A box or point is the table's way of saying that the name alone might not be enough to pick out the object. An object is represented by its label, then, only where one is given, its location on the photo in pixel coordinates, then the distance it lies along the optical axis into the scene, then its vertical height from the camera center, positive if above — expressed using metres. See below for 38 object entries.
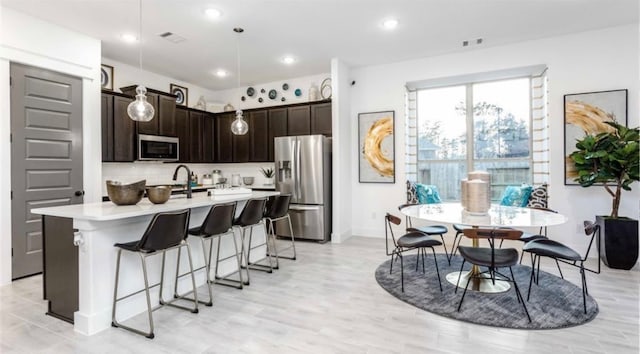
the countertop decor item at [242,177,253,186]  6.42 -0.07
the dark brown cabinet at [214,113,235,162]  6.43 +0.82
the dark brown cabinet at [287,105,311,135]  5.62 +1.03
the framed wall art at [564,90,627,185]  3.98 +0.77
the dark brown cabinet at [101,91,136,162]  4.47 +0.72
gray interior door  3.44 +0.33
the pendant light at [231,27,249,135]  4.08 +0.67
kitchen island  2.32 -0.62
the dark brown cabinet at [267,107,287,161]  5.85 +0.99
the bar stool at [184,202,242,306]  2.84 -0.42
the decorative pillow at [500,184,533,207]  4.12 -0.27
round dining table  2.59 -0.38
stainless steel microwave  4.90 +0.50
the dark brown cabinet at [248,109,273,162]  6.06 +0.82
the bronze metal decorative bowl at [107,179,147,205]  2.60 -0.11
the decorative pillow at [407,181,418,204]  4.82 -0.27
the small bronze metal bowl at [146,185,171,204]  2.78 -0.14
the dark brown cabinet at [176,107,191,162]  5.67 +0.84
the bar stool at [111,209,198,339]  2.28 -0.46
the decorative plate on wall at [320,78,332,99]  5.63 +1.58
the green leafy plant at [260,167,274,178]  6.25 +0.10
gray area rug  2.44 -1.10
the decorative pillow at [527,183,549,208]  4.08 -0.29
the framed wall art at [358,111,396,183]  5.33 +0.51
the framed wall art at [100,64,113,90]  4.79 +1.58
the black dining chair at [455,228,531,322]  2.44 -0.67
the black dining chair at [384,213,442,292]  2.99 -0.63
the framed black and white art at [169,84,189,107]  6.01 +1.66
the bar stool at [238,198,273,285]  3.36 -0.41
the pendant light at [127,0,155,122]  2.99 +0.67
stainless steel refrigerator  5.16 -0.06
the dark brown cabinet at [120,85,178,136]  4.93 +1.08
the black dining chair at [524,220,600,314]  2.55 -0.64
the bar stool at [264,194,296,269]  3.91 -0.38
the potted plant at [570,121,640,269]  3.52 -0.01
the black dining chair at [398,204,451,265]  3.56 -0.62
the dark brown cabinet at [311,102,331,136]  5.45 +1.02
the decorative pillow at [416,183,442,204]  4.68 -0.27
